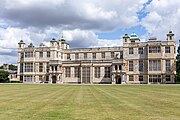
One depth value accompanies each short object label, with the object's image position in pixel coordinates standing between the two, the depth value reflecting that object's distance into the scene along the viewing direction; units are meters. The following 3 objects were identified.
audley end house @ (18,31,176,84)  48.20
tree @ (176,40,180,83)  46.78
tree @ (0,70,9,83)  55.54
